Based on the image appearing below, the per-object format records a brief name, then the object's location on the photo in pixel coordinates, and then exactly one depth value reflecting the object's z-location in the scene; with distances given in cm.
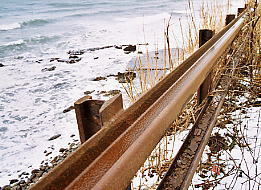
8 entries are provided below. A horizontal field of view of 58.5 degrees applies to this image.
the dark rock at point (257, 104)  240
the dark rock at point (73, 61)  942
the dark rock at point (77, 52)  1088
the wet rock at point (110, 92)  574
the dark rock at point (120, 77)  645
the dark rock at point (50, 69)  878
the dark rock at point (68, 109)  536
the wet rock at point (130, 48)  984
